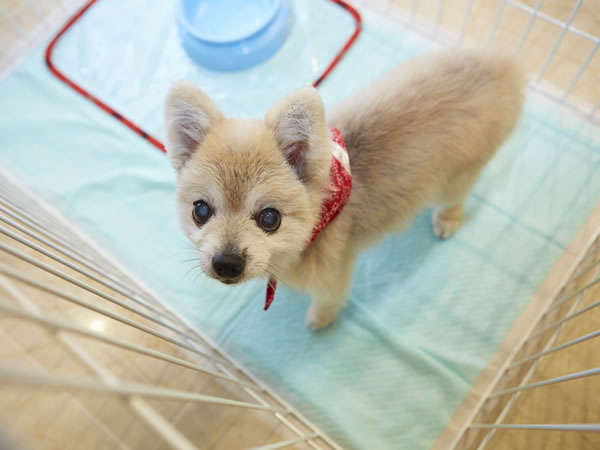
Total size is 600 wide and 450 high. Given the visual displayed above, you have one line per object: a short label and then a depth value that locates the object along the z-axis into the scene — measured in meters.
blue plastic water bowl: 0.53
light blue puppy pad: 0.43
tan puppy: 0.29
